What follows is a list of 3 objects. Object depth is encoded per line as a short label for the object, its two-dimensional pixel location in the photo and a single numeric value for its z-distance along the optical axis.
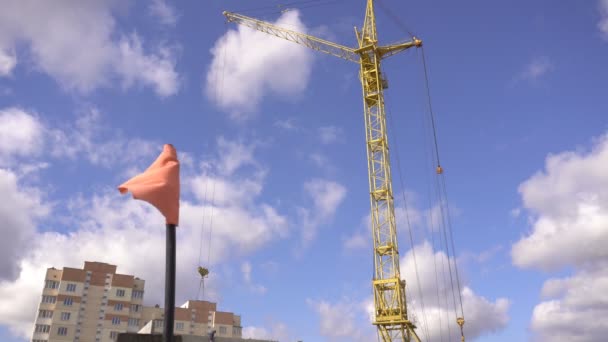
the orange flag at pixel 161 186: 4.84
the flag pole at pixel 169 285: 4.48
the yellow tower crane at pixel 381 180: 51.00
